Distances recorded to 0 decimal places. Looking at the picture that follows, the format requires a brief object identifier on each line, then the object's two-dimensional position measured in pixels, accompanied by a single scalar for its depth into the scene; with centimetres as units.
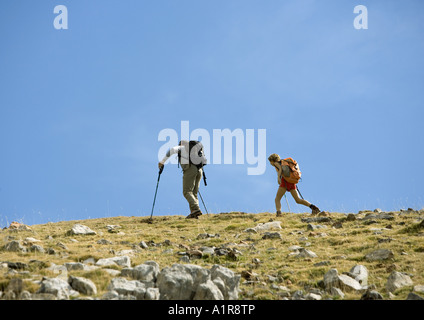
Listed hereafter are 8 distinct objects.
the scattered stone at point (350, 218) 1488
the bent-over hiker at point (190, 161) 1918
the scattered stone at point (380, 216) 1442
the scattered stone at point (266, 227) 1367
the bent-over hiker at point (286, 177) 1741
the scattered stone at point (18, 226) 1456
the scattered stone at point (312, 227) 1355
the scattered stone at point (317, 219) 1500
